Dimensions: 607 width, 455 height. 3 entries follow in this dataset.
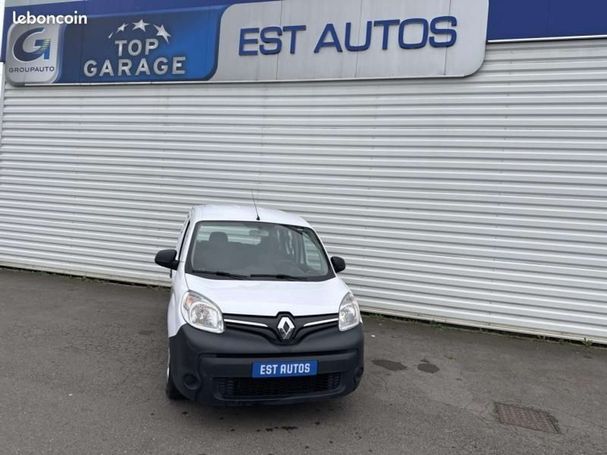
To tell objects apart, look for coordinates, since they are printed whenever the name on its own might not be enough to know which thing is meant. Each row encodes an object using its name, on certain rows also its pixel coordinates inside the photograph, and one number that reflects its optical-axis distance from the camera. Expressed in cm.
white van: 349
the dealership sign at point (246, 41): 718
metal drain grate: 404
